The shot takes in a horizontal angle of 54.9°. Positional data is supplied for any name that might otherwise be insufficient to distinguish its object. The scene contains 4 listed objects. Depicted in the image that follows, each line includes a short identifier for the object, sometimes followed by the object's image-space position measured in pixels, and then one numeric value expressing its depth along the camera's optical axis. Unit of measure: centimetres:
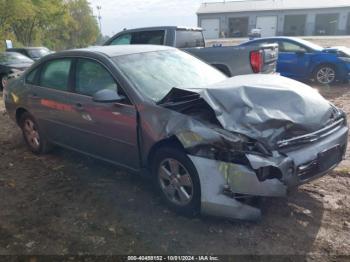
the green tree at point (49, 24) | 2442
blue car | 978
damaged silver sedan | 292
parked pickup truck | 704
